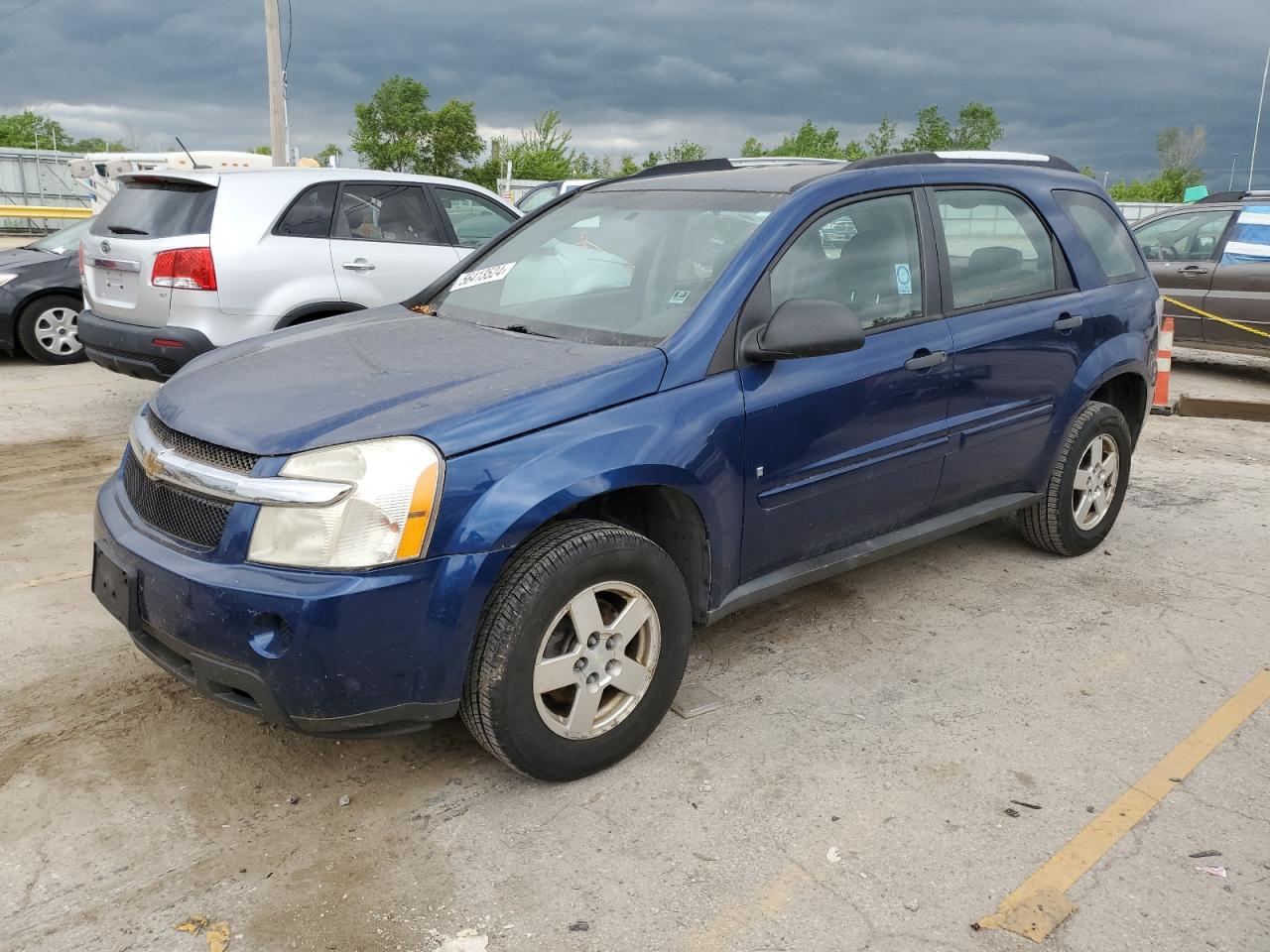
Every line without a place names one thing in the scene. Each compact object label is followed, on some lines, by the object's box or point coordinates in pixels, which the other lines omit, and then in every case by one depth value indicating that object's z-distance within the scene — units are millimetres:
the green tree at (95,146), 76062
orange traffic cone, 8469
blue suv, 2730
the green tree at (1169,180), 66250
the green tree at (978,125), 56594
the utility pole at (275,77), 18156
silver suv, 6605
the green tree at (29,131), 74625
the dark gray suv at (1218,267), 9883
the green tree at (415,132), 50062
